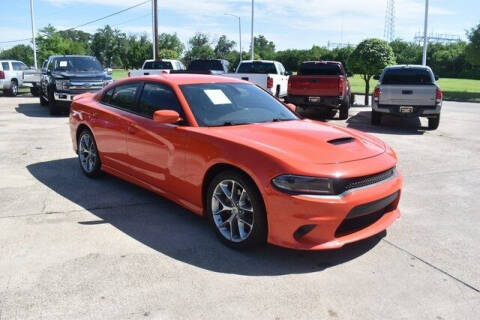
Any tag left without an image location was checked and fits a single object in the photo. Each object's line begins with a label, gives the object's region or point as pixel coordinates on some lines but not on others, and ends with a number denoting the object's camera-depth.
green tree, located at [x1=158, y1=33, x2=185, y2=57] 115.50
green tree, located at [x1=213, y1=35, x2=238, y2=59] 131.75
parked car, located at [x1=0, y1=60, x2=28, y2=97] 21.88
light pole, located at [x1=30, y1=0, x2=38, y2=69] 33.56
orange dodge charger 3.69
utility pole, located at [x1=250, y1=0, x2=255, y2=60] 42.19
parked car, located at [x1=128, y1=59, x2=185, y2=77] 20.75
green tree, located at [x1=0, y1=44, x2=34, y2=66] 124.34
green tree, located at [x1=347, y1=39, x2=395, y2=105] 19.09
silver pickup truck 12.25
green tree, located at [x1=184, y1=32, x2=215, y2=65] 109.14
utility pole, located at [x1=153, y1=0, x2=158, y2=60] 30.61
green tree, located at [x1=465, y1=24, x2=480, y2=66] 30.23
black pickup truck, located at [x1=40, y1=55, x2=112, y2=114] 14.27
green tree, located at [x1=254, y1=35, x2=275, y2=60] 156.55
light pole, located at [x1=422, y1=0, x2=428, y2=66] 27.17
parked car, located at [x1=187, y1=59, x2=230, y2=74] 20.02
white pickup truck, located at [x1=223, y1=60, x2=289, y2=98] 16.23
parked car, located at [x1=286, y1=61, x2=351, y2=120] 13.46
